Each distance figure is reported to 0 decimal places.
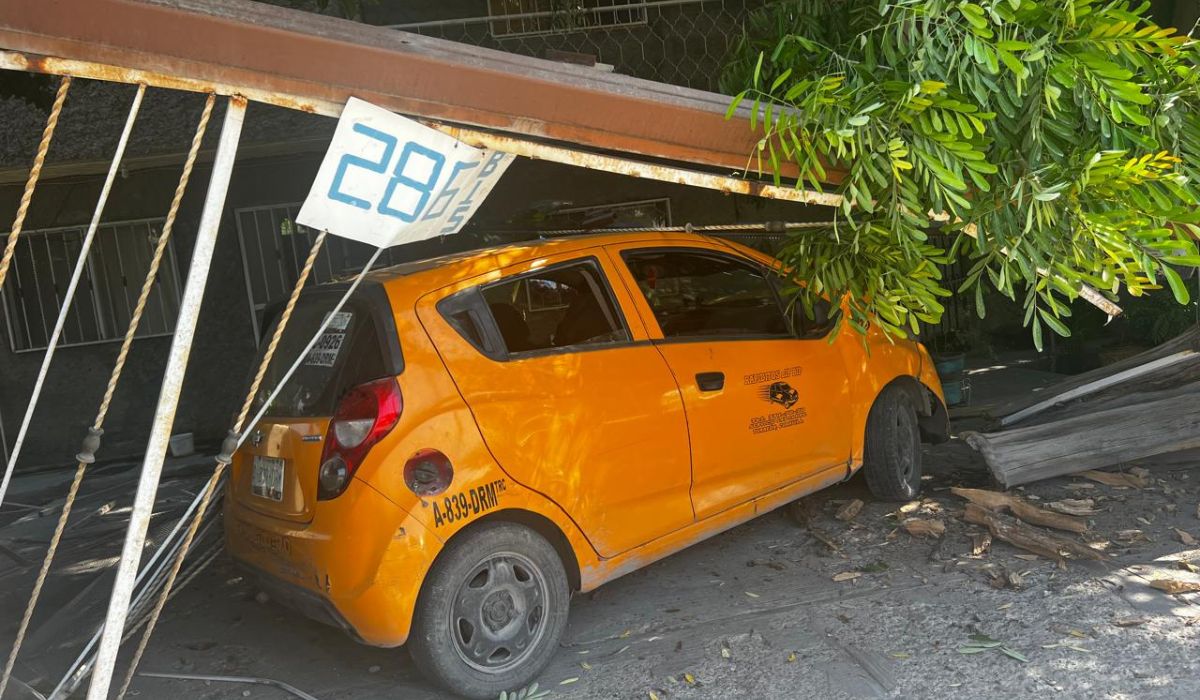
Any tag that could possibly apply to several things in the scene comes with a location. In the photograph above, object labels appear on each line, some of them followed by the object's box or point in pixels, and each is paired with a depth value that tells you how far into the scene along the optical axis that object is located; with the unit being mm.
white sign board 2709
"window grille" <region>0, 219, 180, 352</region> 9719
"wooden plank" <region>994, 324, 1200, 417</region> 5840
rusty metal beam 2359
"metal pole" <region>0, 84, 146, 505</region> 2426
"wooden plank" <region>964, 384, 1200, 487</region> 5250
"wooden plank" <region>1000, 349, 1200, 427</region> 5676
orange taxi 3334
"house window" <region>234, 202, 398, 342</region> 9938
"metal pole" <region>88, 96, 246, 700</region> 2572
